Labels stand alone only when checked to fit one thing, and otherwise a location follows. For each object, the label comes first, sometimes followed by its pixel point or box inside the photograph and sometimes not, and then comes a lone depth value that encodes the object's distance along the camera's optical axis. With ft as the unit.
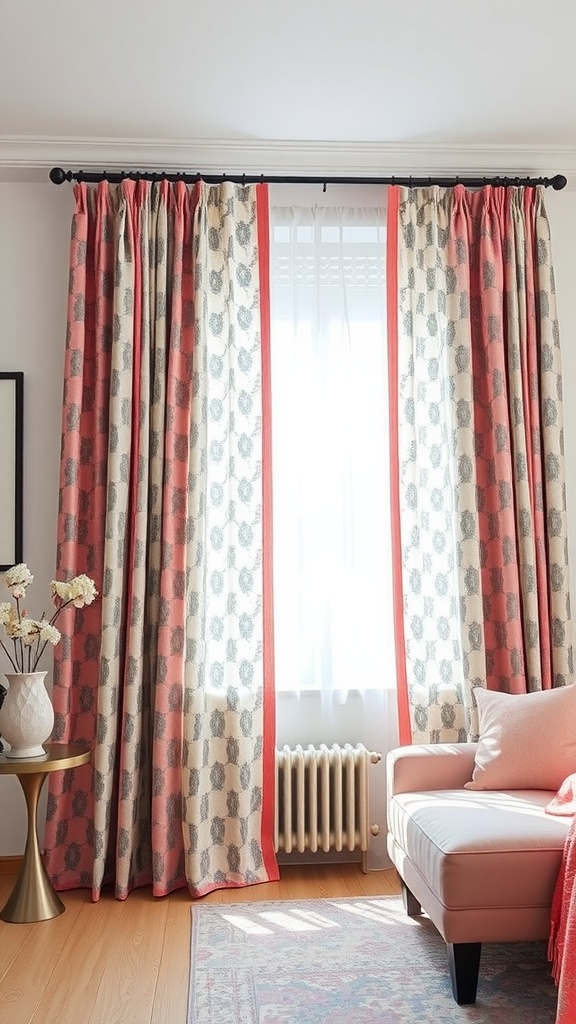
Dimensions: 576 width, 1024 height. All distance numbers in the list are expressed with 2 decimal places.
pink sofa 8.22
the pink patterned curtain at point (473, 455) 12.14
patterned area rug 8.22
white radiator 12.00
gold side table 10.45
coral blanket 7.23
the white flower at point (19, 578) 10.77
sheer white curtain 12.55
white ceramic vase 10.66
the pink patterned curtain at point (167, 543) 11.57
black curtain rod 12.28
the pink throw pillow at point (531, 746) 10.09
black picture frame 12.42
